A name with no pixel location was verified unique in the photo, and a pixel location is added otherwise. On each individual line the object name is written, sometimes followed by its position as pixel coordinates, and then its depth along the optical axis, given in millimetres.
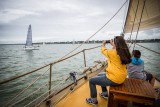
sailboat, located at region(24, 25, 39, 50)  35196
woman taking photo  1612
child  2118
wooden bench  1486
